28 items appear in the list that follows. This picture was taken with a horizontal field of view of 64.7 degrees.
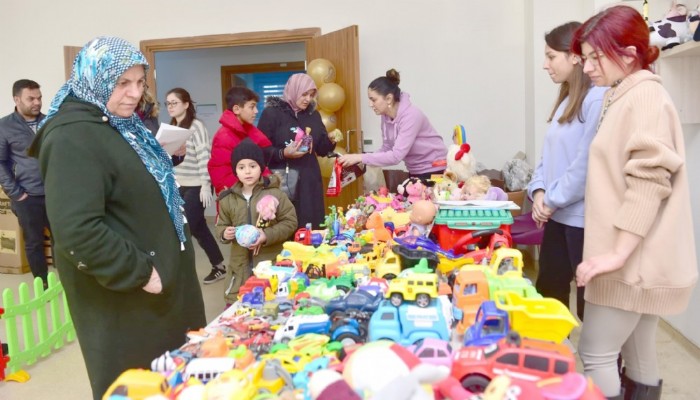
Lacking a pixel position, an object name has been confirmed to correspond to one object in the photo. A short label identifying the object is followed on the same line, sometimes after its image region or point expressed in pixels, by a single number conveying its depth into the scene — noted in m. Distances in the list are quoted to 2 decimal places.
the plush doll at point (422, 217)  2.20
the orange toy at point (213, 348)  1.20
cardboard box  4.99
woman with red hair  1.32
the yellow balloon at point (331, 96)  4.90
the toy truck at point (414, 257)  1.76
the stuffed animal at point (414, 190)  2.80
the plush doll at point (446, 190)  2.43
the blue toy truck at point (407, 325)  1.25
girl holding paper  4.14
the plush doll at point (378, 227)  2.22
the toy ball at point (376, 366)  0.97
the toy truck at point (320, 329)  1.28
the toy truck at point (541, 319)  1.18
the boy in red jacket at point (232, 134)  3.36
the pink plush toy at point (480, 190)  2.39
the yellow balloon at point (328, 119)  5.04
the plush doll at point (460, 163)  2.70
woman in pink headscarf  3.43
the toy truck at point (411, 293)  1.38
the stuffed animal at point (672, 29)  2.62
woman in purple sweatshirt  3.26
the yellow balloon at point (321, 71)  4.95
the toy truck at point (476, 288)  1.36
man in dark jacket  3.76
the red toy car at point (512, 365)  1.03
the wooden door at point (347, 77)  4.77
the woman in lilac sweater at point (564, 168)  1.81
